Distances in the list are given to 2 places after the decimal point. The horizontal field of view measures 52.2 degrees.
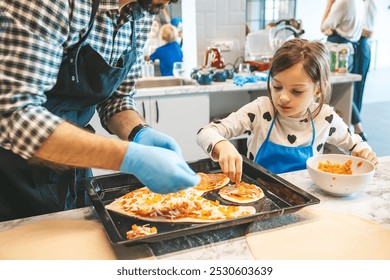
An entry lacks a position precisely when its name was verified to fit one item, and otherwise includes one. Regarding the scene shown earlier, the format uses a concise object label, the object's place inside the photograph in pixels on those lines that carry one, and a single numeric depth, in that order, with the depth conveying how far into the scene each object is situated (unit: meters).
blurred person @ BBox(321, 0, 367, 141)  4.01
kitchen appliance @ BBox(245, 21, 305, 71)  3.28
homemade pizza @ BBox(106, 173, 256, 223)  1.05
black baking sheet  0.91
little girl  1.44
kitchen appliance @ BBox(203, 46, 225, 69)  3.09
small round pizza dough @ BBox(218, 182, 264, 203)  1.18
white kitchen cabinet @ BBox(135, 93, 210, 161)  2.55
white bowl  1.13
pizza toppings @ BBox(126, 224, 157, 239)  0.94
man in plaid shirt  0.84
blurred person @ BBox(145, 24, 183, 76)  3.13
